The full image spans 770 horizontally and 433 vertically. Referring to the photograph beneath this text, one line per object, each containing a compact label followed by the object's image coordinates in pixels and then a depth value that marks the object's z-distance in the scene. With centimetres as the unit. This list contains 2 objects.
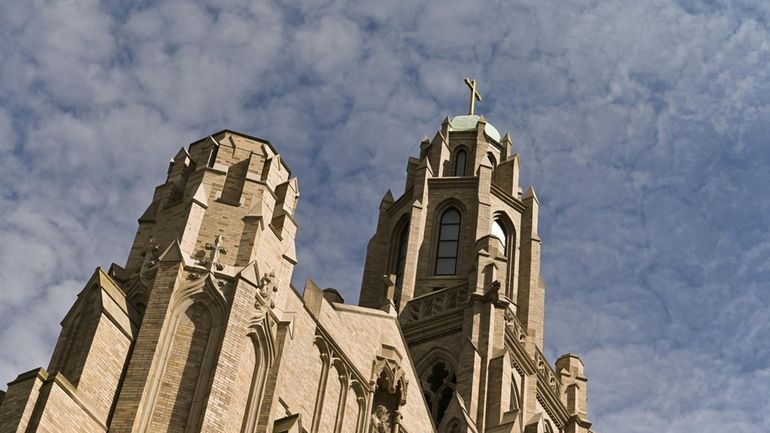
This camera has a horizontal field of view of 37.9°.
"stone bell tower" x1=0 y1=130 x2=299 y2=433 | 1667
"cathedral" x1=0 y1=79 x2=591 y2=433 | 1702
